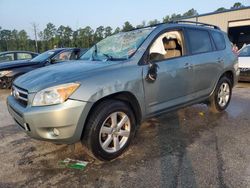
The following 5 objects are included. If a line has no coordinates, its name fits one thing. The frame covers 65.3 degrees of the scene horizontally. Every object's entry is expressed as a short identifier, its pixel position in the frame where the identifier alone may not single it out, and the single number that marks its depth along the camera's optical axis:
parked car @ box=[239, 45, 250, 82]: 6.98
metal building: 17.56
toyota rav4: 2.24
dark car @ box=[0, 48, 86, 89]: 6.38
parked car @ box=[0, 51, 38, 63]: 8.19
